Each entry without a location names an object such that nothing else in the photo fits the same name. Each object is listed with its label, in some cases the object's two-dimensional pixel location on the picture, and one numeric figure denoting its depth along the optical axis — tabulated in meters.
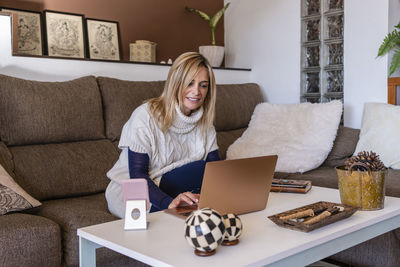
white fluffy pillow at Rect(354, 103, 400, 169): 2.46
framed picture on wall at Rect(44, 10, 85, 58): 2.81
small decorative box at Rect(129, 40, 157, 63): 3.07
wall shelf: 2.33
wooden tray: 1.14
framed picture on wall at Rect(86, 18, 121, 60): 2.99
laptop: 1.22
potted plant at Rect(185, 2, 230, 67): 3.36
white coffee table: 0.98
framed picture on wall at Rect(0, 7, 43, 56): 2.69
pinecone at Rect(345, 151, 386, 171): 1.40
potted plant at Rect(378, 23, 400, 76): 2.71
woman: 1.78
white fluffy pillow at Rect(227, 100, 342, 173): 2.59
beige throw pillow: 1.66
